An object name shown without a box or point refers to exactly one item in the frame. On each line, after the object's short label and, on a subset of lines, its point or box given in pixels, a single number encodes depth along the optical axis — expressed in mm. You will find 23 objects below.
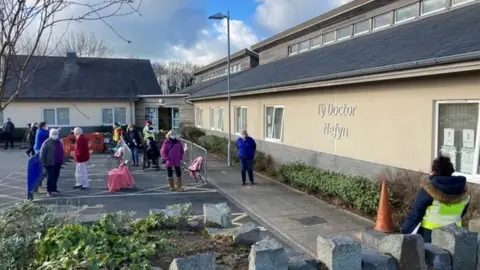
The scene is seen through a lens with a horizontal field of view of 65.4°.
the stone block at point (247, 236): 3850
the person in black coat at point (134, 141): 16000
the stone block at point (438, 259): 2900
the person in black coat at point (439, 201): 3842
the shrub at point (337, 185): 7945
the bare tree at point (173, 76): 68062
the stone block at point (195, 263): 2538
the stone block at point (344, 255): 2697
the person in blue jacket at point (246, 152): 11836
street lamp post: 15345
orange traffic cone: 6844
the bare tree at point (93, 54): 42706
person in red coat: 11672
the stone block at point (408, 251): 2805
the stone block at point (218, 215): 4762
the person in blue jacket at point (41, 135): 12680
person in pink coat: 10891
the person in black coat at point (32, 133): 18116
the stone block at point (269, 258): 2625
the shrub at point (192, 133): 25948
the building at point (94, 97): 28656
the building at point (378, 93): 6824
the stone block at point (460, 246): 2910
